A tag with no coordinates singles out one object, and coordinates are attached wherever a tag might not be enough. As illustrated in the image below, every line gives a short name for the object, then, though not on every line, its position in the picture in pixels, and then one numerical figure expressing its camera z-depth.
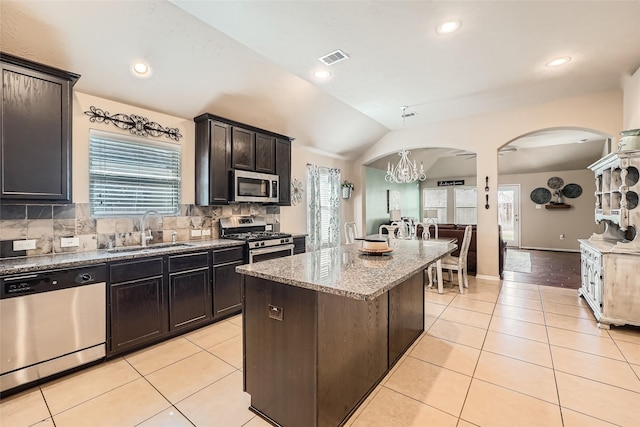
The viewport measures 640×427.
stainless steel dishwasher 1.99
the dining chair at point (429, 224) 4.68
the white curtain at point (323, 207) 5.62
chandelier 5.20
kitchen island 1.54
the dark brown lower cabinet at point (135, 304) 2.48
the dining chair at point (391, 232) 3.50
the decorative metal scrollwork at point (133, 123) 2.92
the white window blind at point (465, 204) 9.84
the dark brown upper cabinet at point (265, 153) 4.18
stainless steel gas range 3.67
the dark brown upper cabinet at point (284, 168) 4.54
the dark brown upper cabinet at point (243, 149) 3.84
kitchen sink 2.86
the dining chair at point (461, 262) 4.40
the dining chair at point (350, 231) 5.57
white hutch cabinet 2.94
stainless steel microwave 3.84
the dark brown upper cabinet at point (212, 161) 3.58
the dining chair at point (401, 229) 4.38
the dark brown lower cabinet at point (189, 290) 2.88
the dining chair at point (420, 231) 4.64
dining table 4.28
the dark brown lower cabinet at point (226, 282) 3.28
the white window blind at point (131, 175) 2.97
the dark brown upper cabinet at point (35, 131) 2.15
